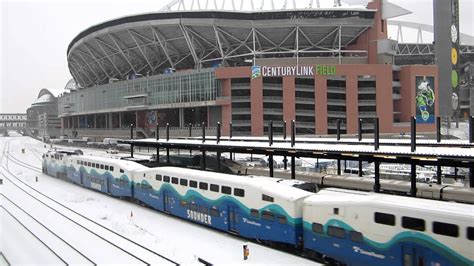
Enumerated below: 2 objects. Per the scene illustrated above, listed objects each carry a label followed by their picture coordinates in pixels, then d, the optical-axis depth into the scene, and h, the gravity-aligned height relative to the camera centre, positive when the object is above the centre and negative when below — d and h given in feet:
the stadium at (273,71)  278.05 +37.26
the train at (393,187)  63.52 -12.15
